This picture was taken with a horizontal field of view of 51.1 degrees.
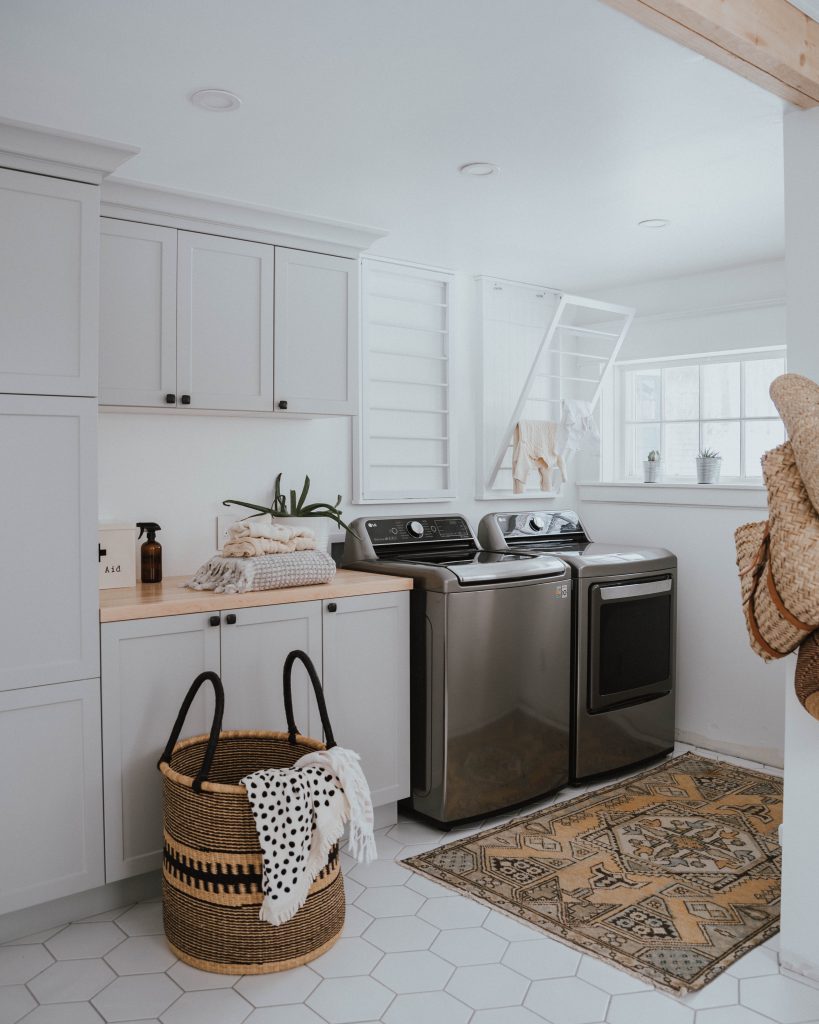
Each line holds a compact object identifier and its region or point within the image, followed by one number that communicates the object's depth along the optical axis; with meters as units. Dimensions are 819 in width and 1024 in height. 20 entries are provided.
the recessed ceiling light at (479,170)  2.81
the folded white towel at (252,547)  2.90
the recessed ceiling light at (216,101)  2.29
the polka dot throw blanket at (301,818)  2.18
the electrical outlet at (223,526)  3.39
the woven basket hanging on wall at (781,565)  1.69
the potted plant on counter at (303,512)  3.36
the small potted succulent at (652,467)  4.43
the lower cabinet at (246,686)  2.50
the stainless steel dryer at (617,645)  3.57
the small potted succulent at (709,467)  4.15
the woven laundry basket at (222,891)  2.22
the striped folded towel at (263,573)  2.79
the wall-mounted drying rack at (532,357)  4.29
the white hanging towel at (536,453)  4.21
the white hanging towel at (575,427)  4.36
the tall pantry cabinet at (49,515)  2.29
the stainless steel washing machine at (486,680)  3.11
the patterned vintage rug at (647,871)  2.37
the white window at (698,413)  4.16
